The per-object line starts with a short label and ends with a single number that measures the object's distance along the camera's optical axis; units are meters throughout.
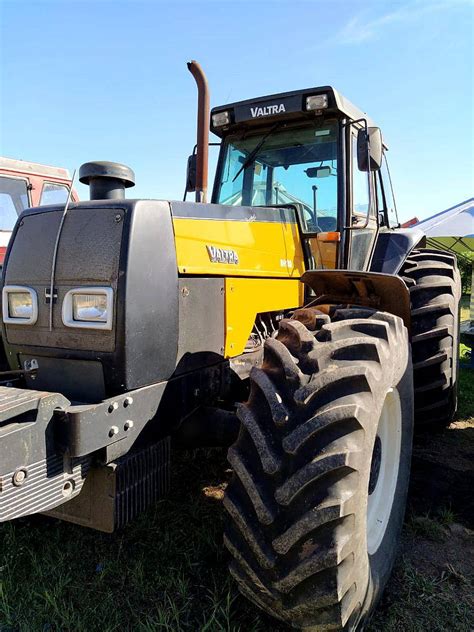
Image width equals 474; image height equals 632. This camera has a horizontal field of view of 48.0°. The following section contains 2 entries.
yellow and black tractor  1.85
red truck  7.71
